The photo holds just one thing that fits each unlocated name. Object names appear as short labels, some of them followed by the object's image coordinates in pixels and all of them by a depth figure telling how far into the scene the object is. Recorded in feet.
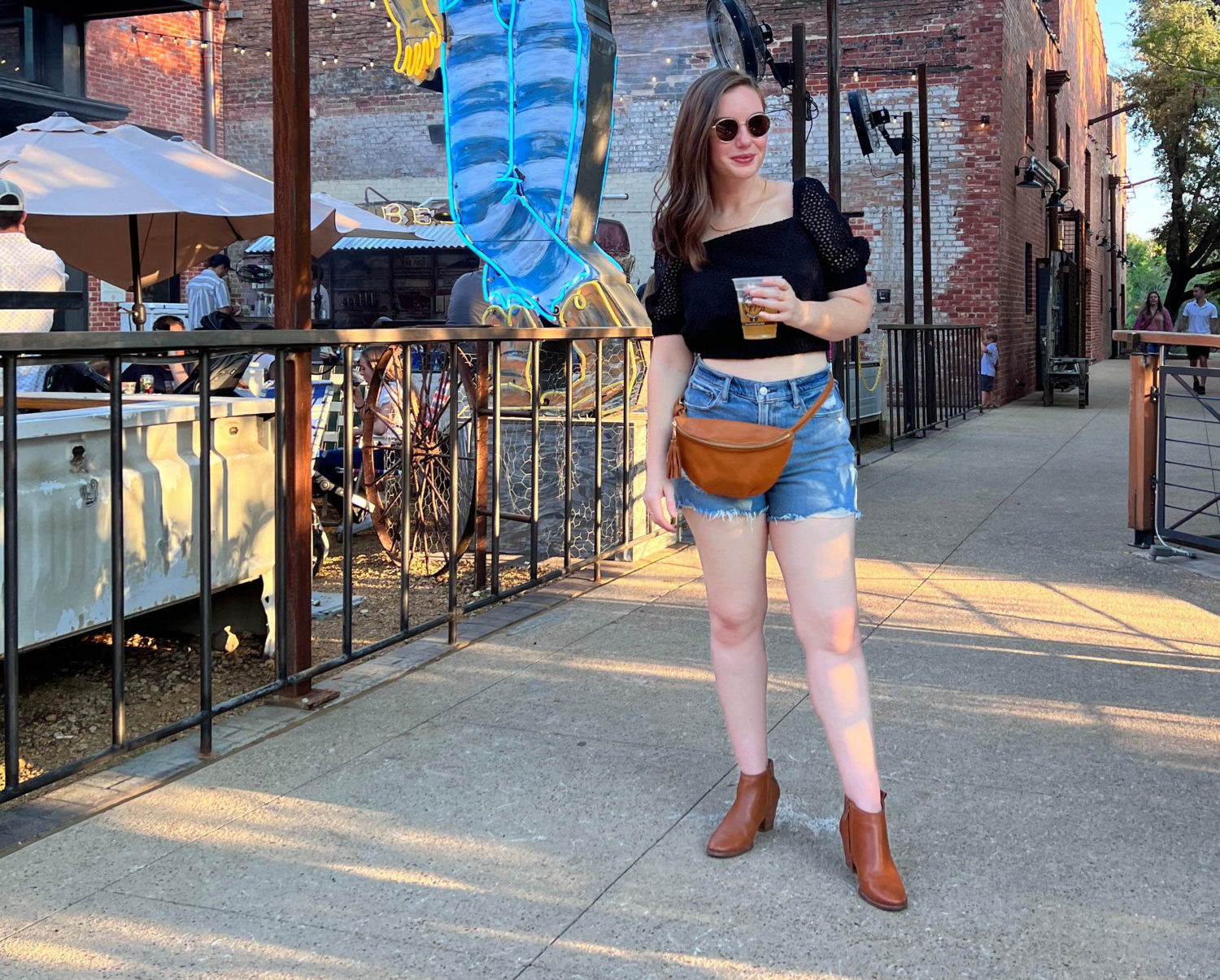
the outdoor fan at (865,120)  58.39
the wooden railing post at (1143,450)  22.91
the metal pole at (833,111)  39.88
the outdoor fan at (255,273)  74.84
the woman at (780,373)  9.61
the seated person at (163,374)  31.27
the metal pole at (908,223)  55.21
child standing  63.26
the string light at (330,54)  72.79
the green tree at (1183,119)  103.30
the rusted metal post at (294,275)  13.69
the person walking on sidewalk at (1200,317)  67.77
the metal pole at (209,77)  73.82
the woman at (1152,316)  65.51
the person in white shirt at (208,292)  41.88
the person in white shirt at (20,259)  20.66
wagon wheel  21.22
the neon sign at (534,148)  24.71
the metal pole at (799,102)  36.88
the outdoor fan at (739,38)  41.29
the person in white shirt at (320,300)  76.02
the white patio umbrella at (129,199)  30.14
